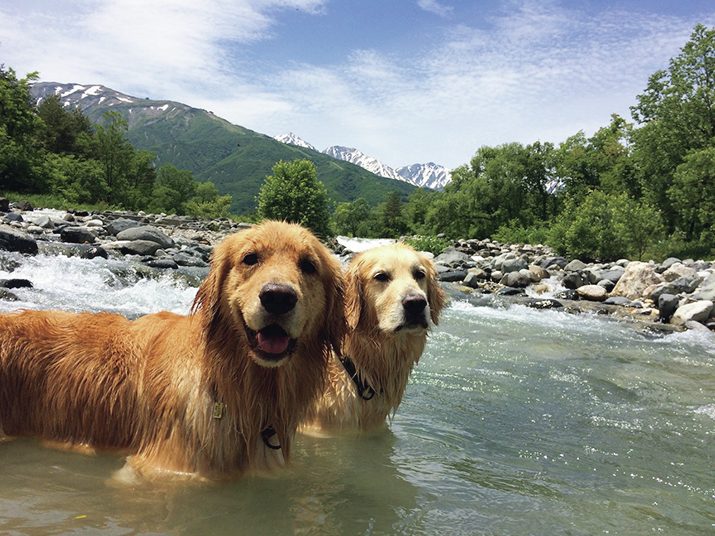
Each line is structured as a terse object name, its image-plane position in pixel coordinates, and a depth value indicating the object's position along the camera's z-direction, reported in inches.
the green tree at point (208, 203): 3142.2
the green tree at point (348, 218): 3752.5
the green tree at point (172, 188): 2858.5
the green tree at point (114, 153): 2176.4
